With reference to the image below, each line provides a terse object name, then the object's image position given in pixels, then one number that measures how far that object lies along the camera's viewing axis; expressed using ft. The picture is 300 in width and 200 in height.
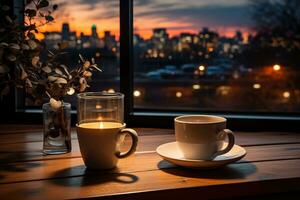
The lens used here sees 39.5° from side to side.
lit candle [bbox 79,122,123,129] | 3.58
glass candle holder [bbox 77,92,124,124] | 3.73
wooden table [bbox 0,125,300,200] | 3.10
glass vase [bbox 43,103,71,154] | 4.11
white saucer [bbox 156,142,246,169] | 3.45
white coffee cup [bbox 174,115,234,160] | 3.43
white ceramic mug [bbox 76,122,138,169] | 3.50
